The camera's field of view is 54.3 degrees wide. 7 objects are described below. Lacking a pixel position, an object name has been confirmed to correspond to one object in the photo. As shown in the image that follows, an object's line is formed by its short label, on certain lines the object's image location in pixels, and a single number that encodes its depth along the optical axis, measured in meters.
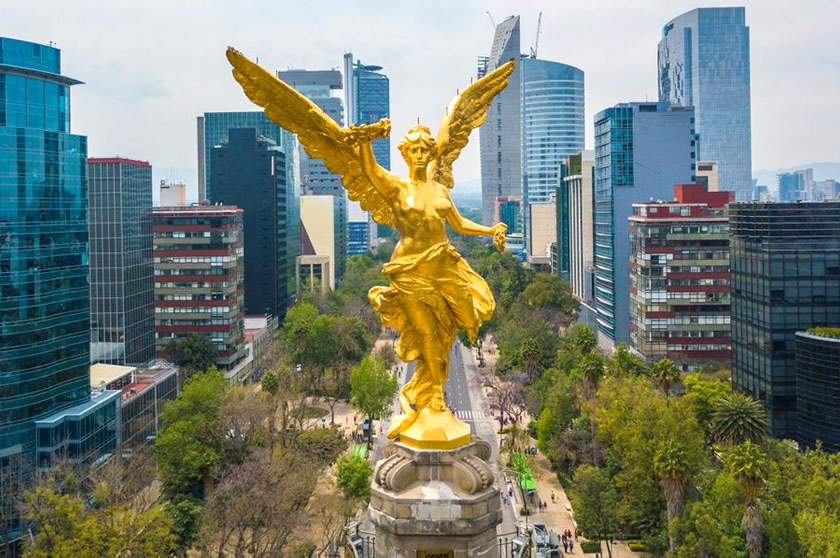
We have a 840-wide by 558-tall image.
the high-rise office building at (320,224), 162.12
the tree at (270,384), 72.31
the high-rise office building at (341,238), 169.12
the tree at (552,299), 108.31
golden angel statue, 21.81
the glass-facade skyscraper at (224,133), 168.38
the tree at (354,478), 52.28
